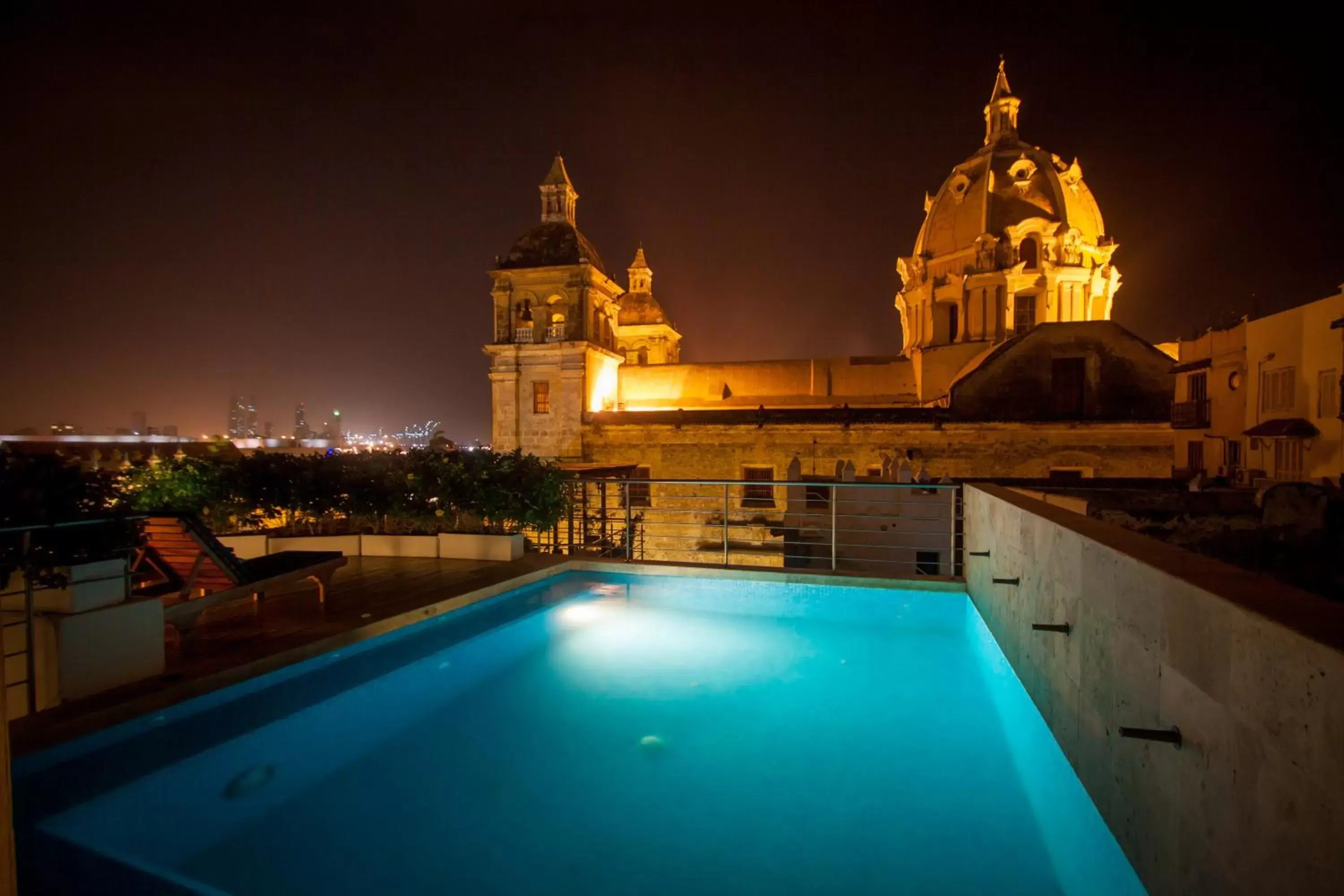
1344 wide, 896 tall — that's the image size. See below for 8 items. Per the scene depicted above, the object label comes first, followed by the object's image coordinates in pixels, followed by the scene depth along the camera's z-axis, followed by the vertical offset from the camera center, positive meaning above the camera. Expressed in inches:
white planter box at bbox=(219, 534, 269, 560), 273.1 -47.9
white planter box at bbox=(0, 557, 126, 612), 124.6 -31.6
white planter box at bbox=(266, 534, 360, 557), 284.2 -49.5
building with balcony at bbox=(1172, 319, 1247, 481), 792.9 +34.4
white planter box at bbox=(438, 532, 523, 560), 273.0 -49.4
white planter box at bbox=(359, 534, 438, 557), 281.9 -50.3
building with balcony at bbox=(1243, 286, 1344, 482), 633.0 +44.5
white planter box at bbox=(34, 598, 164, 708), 122.2 -43.8
